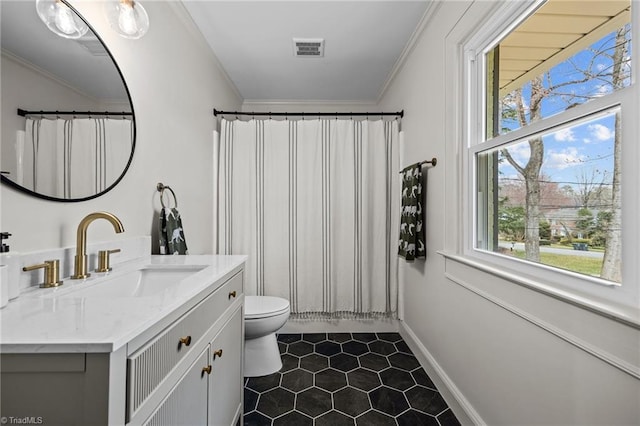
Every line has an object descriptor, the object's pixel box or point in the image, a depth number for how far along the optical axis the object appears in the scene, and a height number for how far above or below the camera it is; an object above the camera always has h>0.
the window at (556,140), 0.84 +0.27
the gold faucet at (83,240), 1.01 -0.09
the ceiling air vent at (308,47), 2.16 +1.27
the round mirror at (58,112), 0.87 +0.36
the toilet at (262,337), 1.84 -0.79
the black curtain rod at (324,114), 2.44 +0.84
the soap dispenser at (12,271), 0.73 -0.14
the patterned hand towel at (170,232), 1.58 -0.09
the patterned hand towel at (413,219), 1.99 -0.02
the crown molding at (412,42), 1.79 +1.25
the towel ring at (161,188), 1.62 +0.14
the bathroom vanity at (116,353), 0.51 -0.28
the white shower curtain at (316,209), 2.52 +0.06
